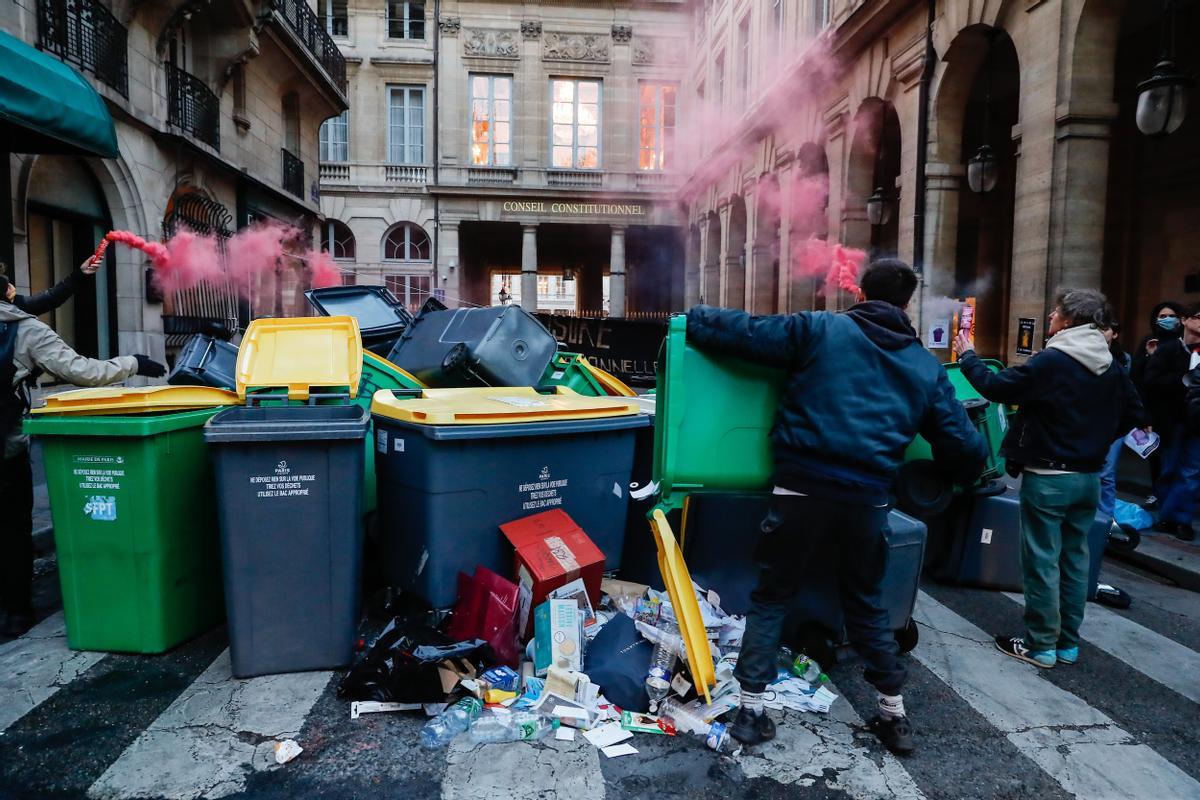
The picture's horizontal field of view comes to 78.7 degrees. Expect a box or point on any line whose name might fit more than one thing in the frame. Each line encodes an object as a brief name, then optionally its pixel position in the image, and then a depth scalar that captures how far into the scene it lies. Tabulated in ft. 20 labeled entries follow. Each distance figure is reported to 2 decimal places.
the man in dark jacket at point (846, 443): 9.00
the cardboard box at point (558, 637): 10.29
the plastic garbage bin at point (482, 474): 12.10
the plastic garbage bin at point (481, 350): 18.48
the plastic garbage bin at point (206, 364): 16.70
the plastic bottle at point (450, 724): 9.21
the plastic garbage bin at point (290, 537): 10.46
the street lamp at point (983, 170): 29.76
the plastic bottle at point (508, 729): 9.25
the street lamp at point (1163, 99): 20.06
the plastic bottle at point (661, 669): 10.04
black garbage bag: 9.85
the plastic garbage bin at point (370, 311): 23.45
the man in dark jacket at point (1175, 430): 19.70
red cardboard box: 11.48
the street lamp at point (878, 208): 40.52
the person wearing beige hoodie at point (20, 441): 12.16
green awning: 18.25
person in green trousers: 11.50
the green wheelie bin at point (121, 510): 11.05
